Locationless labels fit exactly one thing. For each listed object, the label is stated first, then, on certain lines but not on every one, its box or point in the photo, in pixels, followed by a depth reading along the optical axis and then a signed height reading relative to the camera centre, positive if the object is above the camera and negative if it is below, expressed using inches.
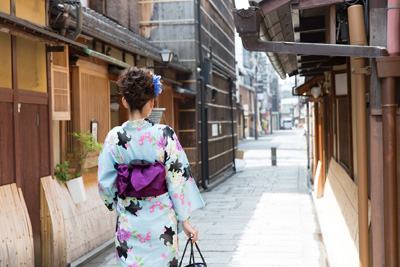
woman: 162.9 -15.8
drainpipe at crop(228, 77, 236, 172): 1044.5 +66.7
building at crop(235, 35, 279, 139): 2566.4 +229.6
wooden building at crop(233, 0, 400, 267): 174.4 +11.4
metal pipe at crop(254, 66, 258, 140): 2810.5 +203.0
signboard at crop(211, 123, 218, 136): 851.3 -0.3
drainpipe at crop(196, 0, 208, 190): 722.2 +6.0
